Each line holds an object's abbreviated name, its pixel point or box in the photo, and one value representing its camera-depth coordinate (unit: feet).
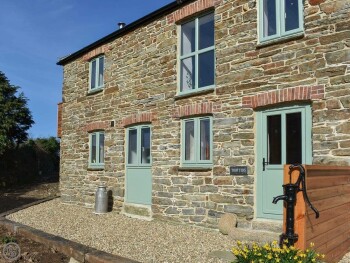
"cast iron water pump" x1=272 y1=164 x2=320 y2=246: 15.74
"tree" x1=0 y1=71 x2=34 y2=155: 65.46
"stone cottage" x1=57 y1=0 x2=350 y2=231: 23.13
